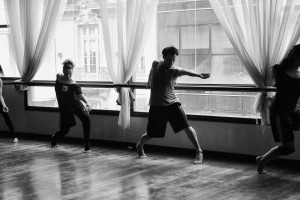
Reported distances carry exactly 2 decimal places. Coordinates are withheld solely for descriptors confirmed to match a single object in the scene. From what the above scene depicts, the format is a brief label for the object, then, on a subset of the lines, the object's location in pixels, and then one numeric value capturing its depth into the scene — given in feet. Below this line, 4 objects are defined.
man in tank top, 19.36
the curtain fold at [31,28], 24.56
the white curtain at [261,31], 18.21
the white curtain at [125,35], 21.53
